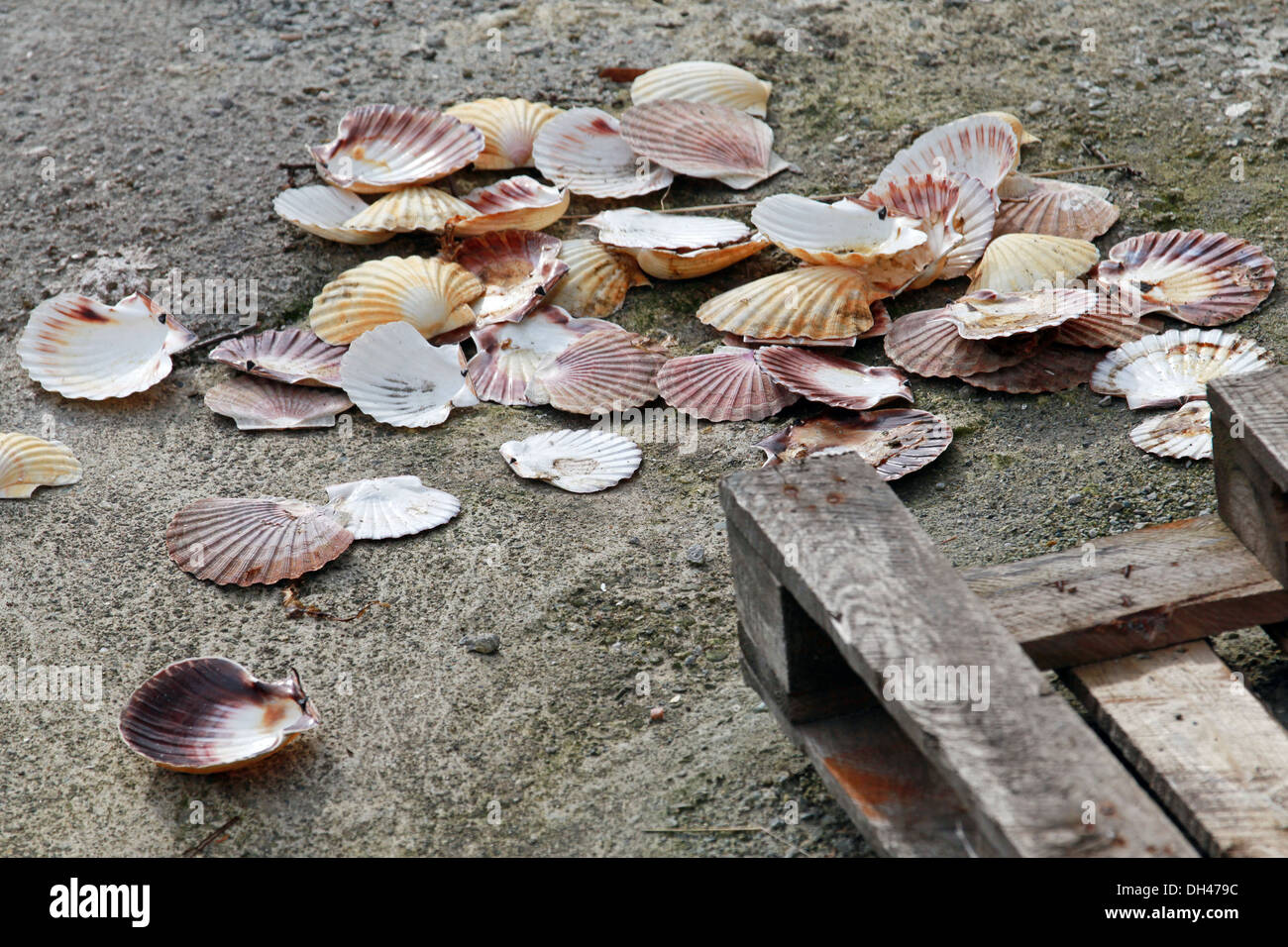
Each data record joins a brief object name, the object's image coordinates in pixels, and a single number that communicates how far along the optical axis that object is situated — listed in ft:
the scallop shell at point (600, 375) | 8.87
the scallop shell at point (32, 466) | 8.29
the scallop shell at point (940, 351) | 8.66
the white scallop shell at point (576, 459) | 8.19
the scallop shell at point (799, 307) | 9.09
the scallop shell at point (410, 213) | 10.33
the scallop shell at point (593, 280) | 9.86
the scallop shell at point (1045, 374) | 8.49
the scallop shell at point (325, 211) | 10.39
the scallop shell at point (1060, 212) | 9.93
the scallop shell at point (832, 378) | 8.41
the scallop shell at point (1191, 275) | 8.91
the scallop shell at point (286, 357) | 9.18
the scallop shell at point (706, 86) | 11.44
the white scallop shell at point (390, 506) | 7.78
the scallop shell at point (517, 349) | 9.12
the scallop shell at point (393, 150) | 10.73
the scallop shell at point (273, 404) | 8.94
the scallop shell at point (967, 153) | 10.14
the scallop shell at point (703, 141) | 10.84
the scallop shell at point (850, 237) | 9.42
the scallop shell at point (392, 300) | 9.48
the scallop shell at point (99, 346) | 9.27
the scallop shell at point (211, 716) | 6.15
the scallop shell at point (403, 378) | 8.92
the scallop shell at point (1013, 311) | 8.57
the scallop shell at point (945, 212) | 9.59
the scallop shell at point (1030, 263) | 9.25
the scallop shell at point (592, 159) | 10.86
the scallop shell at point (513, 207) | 10.37
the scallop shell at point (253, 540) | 7.48
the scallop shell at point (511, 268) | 9.71
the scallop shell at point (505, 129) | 11.20
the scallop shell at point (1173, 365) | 8.19
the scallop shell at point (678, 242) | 9.82
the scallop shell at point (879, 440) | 7.88
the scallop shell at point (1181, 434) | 7.57
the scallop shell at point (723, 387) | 8.63
